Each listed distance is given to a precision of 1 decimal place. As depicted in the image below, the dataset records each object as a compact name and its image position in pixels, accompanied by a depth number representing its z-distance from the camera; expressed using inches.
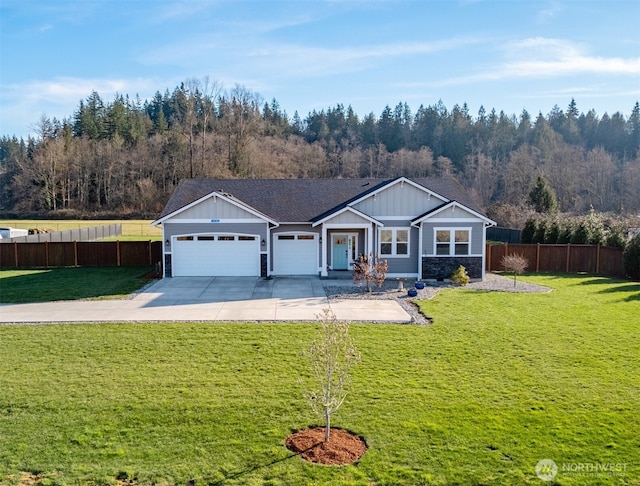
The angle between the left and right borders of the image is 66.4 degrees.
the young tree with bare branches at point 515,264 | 840.3
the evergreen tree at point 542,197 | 1740.9
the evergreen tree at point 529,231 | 1212.5
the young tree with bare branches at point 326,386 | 294.5
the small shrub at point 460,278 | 831.7
